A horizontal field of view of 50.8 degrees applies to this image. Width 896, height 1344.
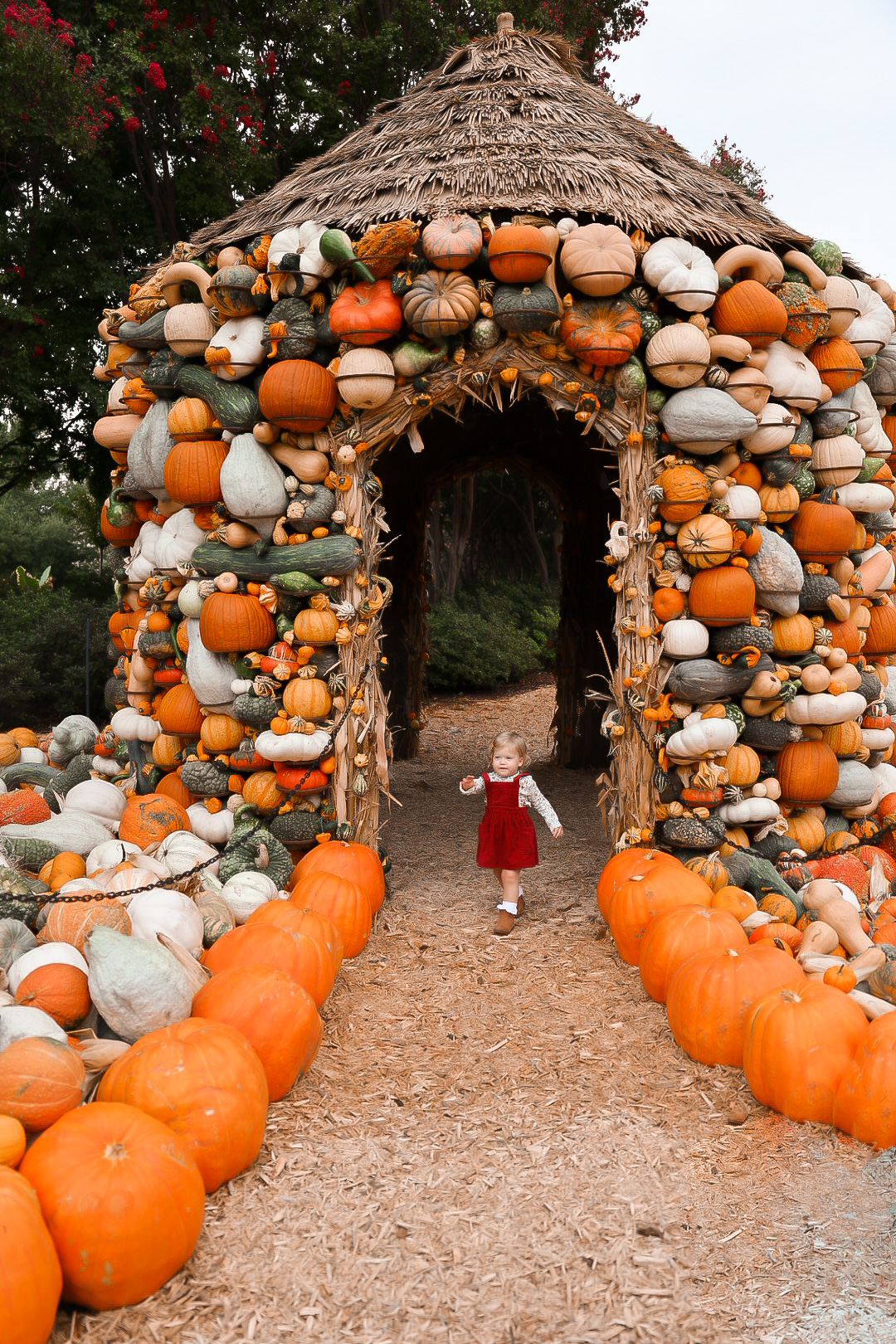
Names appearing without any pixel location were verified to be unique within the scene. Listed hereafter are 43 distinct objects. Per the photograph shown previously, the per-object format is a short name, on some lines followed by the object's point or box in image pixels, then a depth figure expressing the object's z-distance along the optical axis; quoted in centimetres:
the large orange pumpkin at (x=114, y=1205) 228
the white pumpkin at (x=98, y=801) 557
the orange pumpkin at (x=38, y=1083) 255
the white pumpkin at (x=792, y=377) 507
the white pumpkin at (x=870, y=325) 550
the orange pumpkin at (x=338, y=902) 443
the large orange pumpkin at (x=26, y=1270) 208
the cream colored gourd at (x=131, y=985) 302
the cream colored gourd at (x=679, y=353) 481
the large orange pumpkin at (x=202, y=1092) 268
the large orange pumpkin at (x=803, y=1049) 308
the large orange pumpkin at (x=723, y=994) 346
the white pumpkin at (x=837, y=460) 530
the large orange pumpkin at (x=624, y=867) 462
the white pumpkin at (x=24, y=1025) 284
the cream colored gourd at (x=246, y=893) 433
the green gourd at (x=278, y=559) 493
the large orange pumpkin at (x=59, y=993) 308
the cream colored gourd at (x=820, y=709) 521
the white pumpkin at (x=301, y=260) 489
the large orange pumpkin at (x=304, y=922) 394
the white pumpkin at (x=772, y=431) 500
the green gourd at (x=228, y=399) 505
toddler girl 503
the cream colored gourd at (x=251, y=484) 497
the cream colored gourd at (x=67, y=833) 476
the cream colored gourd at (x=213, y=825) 521
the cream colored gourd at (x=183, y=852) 458
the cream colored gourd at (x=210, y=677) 521
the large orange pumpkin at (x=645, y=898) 430
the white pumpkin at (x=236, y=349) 506
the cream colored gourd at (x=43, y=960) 326
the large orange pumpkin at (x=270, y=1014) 316
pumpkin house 486
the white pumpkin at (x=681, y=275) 481
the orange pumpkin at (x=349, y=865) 475
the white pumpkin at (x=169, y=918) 371
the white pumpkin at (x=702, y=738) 490
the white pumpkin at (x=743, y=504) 498
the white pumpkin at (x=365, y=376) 482
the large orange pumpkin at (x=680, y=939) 389
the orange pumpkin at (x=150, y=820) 513
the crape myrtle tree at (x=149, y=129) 922
